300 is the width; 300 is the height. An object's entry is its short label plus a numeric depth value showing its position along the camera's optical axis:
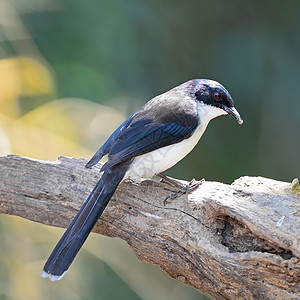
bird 7.02
